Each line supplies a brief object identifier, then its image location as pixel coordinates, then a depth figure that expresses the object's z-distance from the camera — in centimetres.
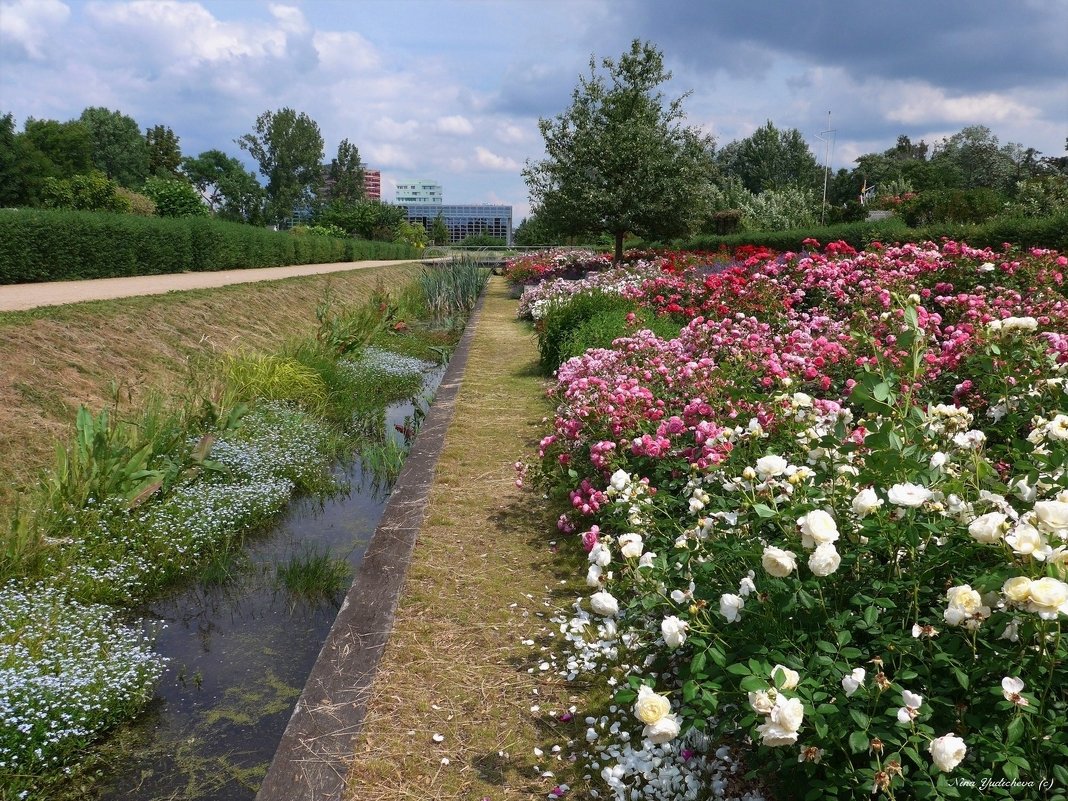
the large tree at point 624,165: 1677
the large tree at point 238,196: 5809
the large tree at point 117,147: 5631
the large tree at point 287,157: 6112
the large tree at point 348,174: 6800
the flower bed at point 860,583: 139
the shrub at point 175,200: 3659
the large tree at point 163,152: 6284
